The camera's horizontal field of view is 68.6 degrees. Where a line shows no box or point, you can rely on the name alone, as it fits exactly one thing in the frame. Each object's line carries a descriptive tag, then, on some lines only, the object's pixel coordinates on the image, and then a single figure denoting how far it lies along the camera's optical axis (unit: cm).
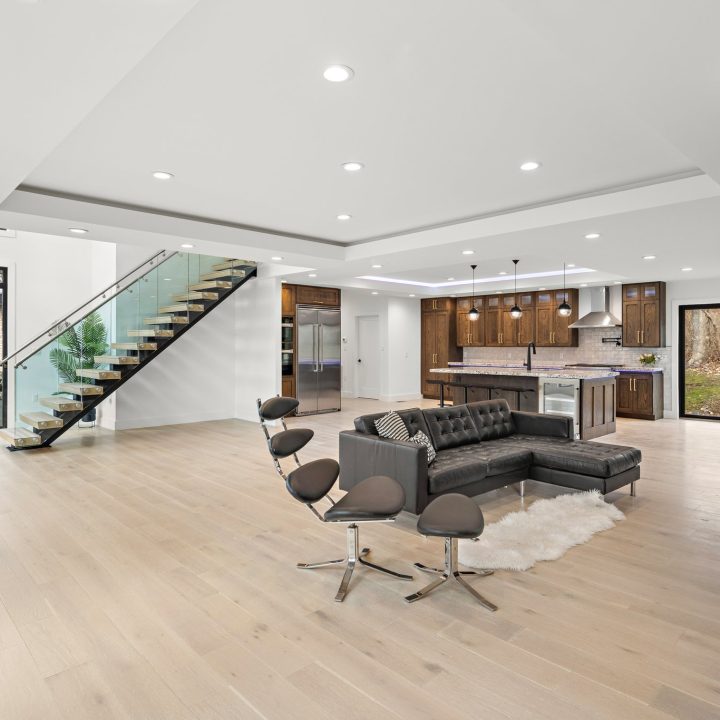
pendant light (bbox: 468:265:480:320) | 959
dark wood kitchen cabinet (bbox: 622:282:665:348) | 979
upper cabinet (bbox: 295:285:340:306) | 1038
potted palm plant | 767
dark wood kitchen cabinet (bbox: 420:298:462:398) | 1269
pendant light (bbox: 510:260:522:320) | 880
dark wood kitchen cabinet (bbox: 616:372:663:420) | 970
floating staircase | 715
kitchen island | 796
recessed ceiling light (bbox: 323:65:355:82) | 256
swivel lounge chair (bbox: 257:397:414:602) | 289
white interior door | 1312
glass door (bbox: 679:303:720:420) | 963
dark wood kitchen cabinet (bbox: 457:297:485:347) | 1230
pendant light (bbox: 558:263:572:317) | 861
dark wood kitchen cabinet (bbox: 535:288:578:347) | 1085
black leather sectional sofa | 411
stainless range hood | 1004
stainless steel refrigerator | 1039
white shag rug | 349
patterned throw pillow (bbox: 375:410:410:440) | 445
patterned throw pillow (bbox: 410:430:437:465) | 437
